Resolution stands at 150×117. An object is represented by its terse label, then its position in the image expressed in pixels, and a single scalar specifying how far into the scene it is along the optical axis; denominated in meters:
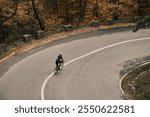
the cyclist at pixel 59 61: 25.33
